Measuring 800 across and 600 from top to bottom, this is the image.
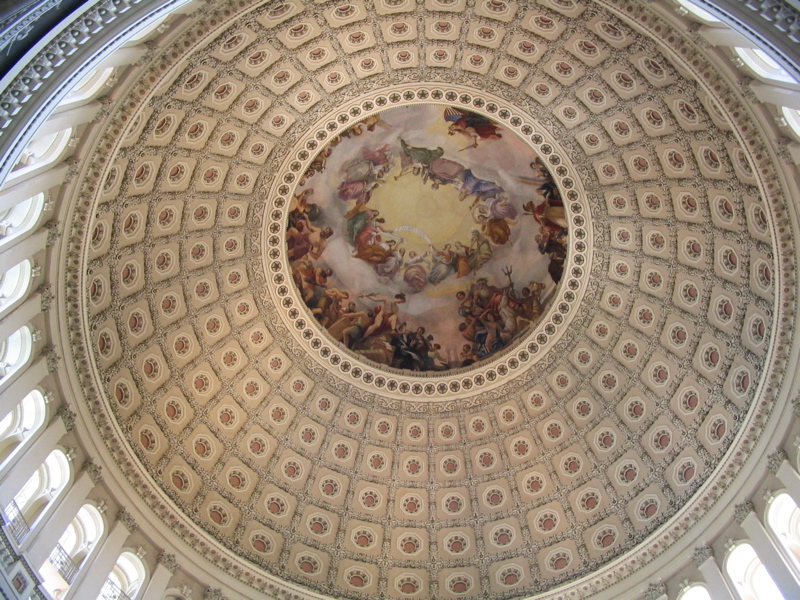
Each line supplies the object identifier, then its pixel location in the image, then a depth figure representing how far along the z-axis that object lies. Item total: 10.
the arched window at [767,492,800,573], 18.59
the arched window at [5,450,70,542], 16.73
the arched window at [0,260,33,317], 17.66
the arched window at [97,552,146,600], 19.64
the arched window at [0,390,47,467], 17.42
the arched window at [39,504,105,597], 17.83
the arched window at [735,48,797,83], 16.42
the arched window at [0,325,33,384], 17.77
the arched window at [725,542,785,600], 19.19
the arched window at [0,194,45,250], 16.95
